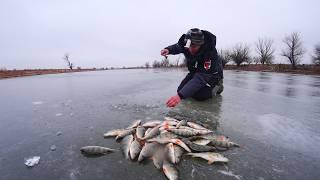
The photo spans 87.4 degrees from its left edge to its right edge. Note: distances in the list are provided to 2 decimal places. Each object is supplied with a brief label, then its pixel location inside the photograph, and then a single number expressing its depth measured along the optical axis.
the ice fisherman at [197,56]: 2.89
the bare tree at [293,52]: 30.06
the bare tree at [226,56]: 41.62
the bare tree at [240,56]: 38.45
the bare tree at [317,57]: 27.10
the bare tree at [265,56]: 39.59
